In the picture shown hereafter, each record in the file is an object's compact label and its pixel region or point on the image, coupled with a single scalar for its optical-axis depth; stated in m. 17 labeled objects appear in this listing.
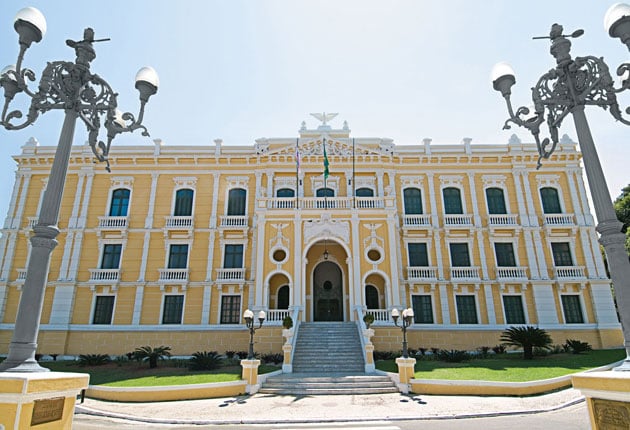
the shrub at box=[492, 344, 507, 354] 18.86
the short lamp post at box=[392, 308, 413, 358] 13.04
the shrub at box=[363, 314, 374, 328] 16.33
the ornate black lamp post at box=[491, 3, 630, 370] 4.71
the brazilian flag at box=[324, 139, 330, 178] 20.71
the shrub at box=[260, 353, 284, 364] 16.49
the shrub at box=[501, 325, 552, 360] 16.34
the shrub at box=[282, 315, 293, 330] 16.09
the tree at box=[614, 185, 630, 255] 27.81
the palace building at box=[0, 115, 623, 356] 19.97
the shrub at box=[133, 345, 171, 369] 16.22
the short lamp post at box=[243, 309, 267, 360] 13.02
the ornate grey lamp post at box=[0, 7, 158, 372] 4.68
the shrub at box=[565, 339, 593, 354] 17.03
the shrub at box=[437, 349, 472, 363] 15.95
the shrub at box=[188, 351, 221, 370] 15.18
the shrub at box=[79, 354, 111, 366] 17.08
